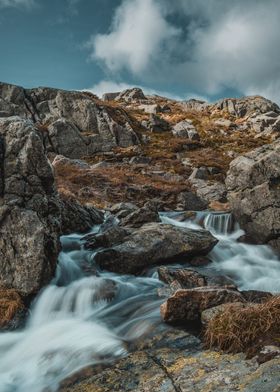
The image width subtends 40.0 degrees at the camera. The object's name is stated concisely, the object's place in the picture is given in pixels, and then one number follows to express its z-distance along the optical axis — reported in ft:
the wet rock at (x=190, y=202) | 106.12
